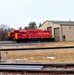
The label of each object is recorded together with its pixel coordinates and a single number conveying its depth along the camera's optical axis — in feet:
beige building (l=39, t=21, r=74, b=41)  206.60
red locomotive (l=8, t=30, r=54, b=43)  160.25
